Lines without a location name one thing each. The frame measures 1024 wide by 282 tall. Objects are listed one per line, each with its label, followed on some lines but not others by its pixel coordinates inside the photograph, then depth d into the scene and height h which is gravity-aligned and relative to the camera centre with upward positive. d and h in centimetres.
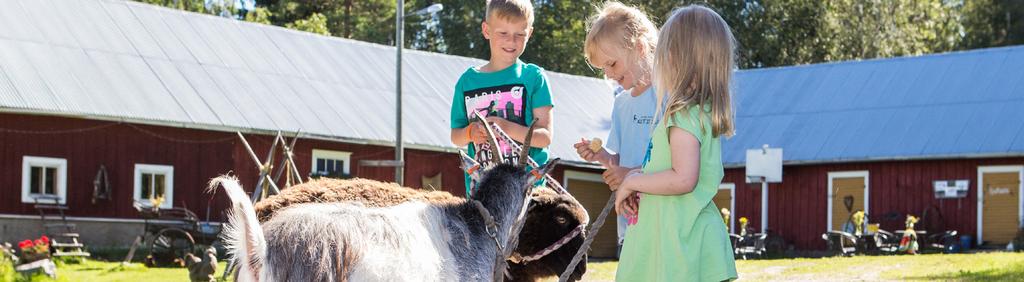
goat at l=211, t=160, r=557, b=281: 440 -29
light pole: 2456 +132
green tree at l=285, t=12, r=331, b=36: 4422 +437
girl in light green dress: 459 +4
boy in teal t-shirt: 606 +36
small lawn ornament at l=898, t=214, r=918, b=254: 2561 -137
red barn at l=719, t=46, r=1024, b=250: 2834 +57
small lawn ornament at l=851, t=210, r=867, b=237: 2698 -106
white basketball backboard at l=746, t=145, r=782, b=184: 3077 +5
